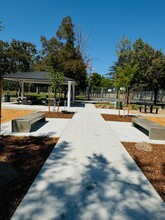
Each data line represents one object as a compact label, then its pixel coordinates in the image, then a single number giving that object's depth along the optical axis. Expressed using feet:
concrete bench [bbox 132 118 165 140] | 17.94
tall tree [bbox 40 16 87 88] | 75.51
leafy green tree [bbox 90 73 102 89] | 150.06
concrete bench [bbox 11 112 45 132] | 18.32
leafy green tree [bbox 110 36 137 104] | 77.57
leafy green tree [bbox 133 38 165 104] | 72.43
